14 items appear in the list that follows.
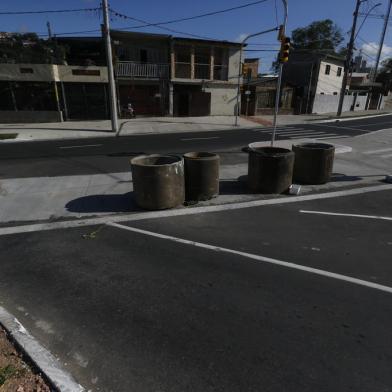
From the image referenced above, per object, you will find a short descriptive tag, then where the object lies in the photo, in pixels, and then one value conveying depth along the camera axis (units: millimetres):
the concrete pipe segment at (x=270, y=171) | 8133
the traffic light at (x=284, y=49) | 11961
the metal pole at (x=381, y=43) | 48016
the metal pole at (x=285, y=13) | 11417
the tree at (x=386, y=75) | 50244
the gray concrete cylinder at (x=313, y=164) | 9008
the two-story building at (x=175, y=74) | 27203
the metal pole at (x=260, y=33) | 15630
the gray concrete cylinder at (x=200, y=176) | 7637
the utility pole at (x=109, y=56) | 17578
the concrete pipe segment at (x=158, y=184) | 6941
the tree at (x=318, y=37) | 61656
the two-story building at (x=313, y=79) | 36000
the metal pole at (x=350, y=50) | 31516
